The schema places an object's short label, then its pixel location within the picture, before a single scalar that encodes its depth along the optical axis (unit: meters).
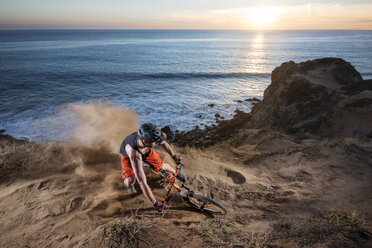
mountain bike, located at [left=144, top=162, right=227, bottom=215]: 4.93
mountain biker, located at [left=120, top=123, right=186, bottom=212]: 4.02
